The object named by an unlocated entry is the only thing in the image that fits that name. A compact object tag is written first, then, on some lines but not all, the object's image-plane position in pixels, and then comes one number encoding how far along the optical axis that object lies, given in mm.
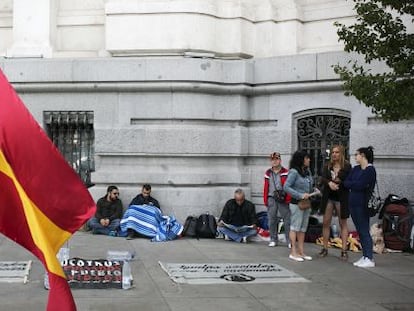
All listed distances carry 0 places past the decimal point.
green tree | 6602
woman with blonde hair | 9492
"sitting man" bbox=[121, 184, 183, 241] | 11031
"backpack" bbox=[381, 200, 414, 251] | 10133
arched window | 11875
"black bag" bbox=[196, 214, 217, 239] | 11258
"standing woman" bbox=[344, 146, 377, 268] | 8914
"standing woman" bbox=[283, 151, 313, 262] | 9422
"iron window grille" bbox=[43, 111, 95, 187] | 12734
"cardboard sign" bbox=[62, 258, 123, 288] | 7203
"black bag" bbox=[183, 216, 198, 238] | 11359
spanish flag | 4387
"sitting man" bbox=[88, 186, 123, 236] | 11336
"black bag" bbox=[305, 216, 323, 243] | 10938
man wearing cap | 10516
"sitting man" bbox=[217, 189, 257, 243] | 11016
